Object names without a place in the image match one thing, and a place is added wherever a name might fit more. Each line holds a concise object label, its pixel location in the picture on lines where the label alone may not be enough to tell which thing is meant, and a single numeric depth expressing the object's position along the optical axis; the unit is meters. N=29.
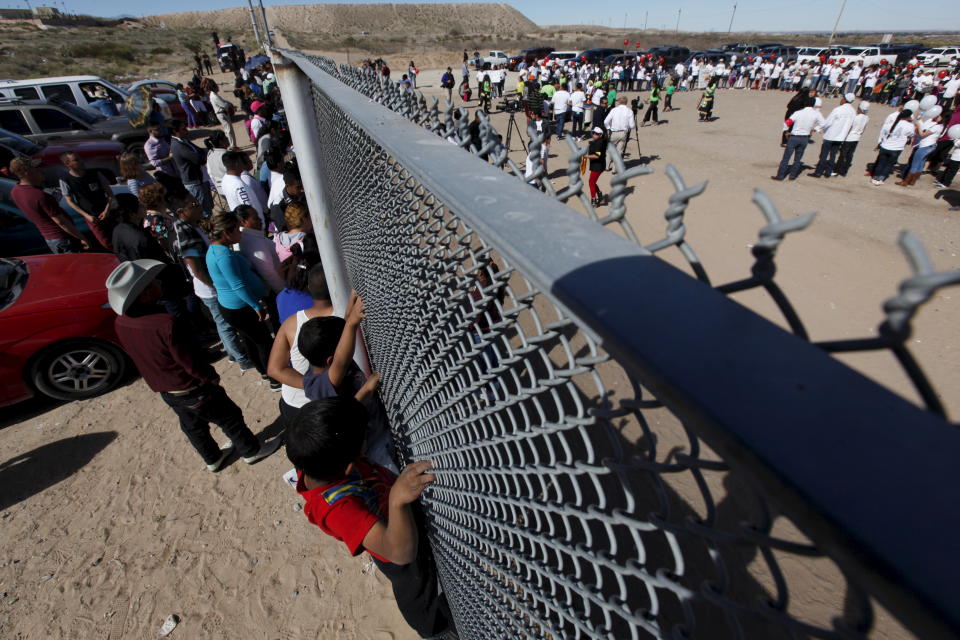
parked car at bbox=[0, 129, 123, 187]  9.06
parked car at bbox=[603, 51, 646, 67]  26.98
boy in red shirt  1.70
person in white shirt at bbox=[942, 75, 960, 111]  16.17
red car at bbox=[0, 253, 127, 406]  4.44
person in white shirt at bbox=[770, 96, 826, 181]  9.82
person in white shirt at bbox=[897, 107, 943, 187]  9.96
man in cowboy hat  3.08
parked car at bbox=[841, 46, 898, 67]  24.61
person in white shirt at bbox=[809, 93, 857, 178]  10.23
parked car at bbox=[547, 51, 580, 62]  31.02
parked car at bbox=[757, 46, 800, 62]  30.05
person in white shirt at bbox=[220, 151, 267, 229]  5.30
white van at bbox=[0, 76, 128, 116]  13.12
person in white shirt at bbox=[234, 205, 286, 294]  4.35
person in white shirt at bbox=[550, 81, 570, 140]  15.21
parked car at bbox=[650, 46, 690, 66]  31.00
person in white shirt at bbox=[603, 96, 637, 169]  11.45
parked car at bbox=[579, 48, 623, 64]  30.06
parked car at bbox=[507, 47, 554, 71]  31.88
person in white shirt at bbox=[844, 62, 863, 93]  22.59
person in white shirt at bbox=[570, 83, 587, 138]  15.02
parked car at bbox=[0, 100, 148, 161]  11.43
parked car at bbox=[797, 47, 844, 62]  27.13
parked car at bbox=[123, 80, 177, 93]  17.33
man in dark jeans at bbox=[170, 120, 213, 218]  7.16
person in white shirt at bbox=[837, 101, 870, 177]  10.21
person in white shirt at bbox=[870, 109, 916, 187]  9.80
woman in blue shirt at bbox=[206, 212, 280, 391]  3.88
